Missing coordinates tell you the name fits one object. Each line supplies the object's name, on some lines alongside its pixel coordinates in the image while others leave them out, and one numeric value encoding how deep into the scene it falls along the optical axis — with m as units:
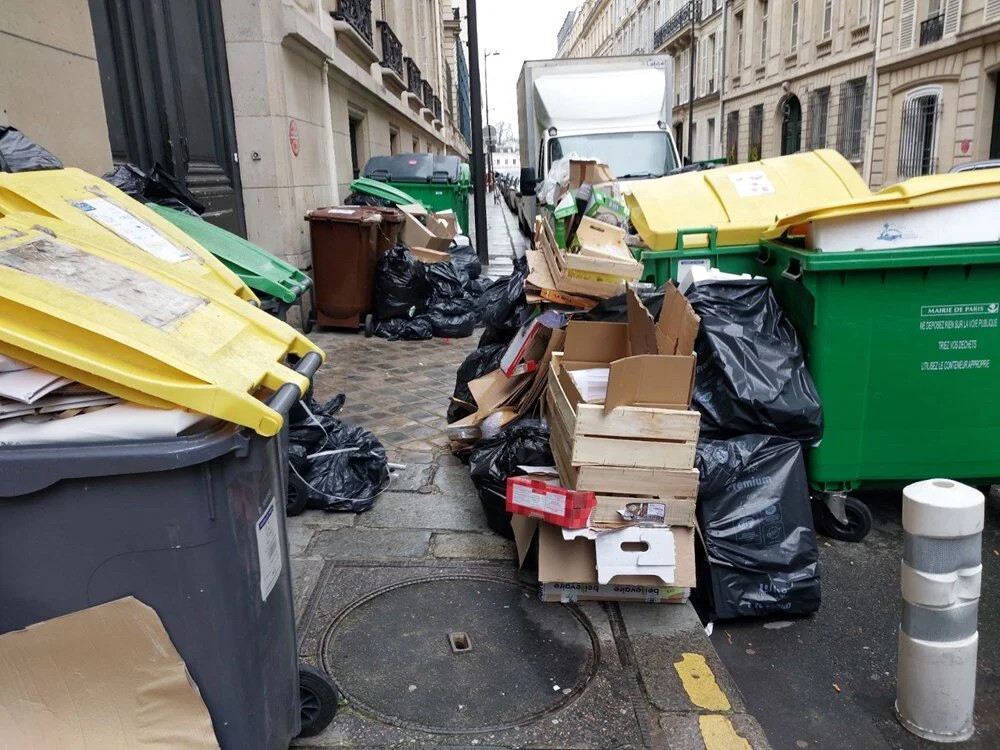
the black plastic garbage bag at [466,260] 9.34
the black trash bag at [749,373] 3.25
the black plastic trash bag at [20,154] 2.85
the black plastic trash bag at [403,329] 7.60
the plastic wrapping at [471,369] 4.67
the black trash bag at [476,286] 8.70
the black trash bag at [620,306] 3.79
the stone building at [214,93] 3.85
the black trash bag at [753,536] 2.97
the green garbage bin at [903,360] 3.32
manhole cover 2.34
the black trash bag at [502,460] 3.26
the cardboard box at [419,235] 8.55
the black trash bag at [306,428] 3.78
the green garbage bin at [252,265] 3.77
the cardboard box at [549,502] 2.71
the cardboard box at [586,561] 2.79
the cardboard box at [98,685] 1.56
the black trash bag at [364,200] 9.08
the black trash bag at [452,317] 7.76
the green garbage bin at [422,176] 11.64
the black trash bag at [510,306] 4.70
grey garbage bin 1.45
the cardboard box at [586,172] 6.99
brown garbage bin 7.36
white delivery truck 9.89
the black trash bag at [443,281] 7.99
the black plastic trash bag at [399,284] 7.54
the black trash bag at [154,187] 3.83
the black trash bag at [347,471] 3.63
